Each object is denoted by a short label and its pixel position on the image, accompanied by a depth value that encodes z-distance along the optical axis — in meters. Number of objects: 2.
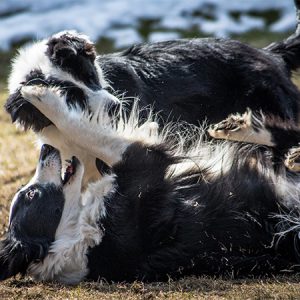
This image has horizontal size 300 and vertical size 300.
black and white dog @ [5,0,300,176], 10.79
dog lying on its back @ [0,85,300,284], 8.91
